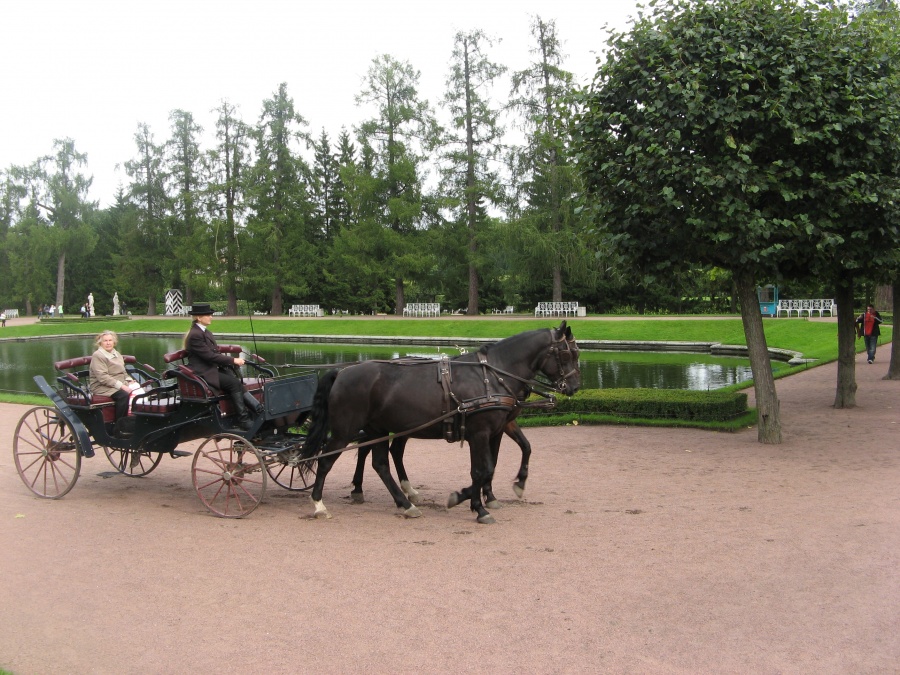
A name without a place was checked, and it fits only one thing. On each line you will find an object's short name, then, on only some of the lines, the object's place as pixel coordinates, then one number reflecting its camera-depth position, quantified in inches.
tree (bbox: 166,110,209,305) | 2254.8
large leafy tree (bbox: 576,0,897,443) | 384.5
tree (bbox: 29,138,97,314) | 2509.8
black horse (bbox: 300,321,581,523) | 285.9
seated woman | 325.7
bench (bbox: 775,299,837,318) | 1444.4
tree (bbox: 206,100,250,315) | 2092.8
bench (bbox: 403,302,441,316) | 1929.1
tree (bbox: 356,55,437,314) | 1859.0
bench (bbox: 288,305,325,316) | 2202.4
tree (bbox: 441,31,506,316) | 1702.8
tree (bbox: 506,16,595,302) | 1590.8
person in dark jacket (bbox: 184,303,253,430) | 299.3
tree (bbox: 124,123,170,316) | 2426.2
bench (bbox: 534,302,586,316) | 1696.6
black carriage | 300.2
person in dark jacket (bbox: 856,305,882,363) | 813.2
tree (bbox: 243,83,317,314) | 2086.6
